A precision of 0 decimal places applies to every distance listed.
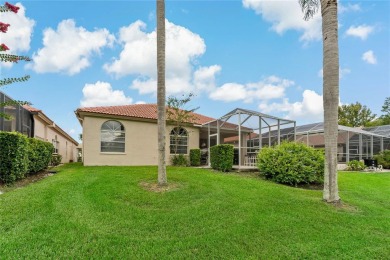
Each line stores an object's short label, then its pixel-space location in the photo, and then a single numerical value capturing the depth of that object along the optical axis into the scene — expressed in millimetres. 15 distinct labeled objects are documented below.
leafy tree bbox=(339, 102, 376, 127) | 41219
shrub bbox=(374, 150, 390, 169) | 22422
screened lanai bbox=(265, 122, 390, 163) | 22453
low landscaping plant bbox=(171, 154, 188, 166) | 18891
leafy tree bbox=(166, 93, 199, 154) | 18281
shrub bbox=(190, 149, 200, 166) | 19375
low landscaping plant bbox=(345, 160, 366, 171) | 20147
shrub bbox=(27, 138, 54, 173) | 11554
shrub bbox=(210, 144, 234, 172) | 14805
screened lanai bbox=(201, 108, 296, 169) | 16309
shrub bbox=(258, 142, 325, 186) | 11461
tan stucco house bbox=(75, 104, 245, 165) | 16297
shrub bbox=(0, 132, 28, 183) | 8672
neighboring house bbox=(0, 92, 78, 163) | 13018
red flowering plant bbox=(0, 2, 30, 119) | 4292
